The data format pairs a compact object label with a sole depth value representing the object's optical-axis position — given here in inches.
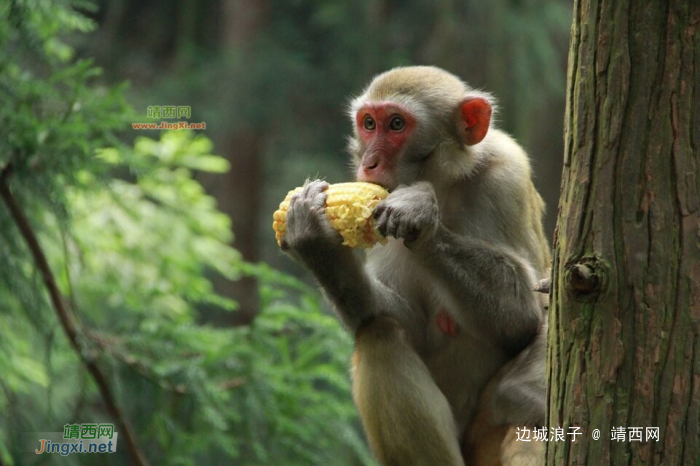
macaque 331.3
